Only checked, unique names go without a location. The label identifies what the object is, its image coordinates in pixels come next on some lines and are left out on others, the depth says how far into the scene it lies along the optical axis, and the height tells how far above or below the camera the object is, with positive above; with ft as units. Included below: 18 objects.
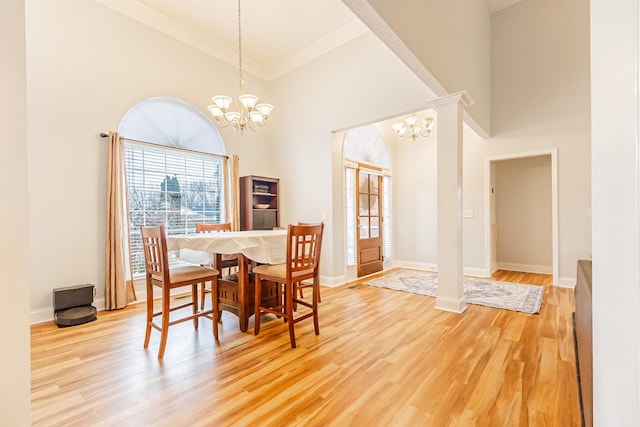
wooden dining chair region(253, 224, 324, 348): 7.97 -1.72
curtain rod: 11.21 +3.13
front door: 16.70 -0.61
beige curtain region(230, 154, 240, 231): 15.25 +1.03
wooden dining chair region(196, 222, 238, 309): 10.05 -1.68
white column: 10.44 +0.36
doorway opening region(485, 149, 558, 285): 16.76 -0.24
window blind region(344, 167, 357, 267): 15.89 -0.12
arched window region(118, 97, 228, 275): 12.42 +2.22
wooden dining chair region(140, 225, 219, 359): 7.39 -1.77
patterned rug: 11.33 -3.73
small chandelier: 15.51 +4.80
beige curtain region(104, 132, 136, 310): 11.05 -0.67
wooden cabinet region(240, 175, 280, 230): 15.57 +0.55
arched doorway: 16.12 +0.67
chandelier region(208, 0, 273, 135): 9.87 +3.75
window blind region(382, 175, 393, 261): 18.88 -0.72
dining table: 7.98 -1.06
